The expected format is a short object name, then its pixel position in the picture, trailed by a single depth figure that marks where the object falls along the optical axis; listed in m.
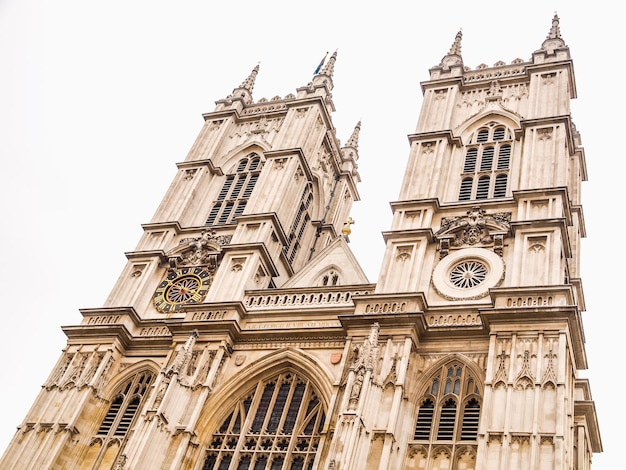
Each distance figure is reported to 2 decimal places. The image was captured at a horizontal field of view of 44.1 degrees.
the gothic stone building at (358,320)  21.80
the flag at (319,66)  42.66
